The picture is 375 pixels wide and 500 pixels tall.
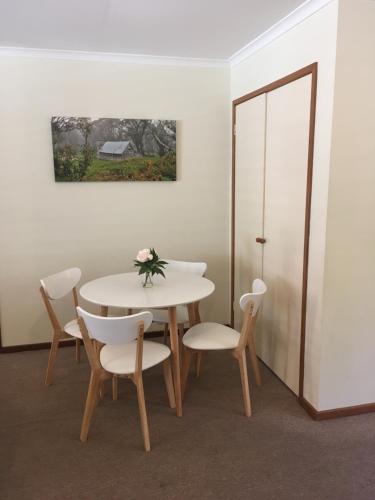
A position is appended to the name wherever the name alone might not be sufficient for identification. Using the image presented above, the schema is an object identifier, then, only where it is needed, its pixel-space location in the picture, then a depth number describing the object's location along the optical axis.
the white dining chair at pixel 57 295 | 2.81
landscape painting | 3.31
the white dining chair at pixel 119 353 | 2.05
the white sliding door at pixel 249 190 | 3.10
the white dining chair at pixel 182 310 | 3.04
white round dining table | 2.42
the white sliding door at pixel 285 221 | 2.54
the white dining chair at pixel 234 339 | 2.46
